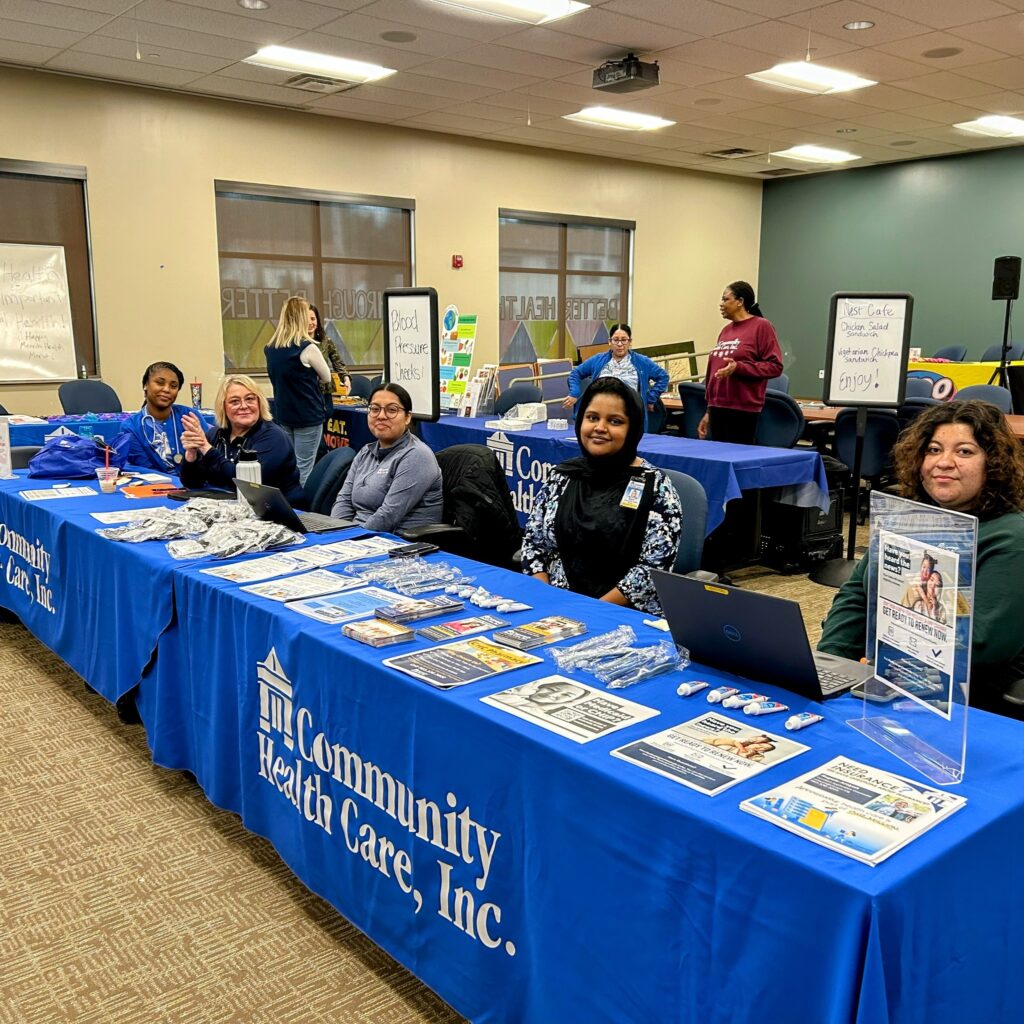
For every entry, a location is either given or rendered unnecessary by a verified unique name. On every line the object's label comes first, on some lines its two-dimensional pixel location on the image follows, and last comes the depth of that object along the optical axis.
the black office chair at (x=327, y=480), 3.81
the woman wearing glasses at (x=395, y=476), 3.38
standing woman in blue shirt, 6.35
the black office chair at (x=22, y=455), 4.81
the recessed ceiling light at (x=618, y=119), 8.15
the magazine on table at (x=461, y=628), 1.99
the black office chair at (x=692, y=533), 2.82
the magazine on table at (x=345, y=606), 2.10
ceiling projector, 6.21
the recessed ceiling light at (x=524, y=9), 5.32
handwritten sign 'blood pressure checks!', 3.54
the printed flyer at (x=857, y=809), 1.14
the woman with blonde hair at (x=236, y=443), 3.73
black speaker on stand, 8.40
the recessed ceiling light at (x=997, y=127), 8.65
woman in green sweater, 1.78
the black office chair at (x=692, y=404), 6.57
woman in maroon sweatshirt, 5.42
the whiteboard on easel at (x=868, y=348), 4.55
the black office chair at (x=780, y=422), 5.59
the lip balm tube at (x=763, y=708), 1.54
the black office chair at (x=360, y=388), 8.19
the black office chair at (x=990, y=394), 6.28
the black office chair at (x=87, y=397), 6.77
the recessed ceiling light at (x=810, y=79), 6.79
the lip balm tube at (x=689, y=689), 1.64
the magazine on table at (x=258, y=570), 2.43
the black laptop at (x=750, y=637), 1.52
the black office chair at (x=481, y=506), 3.49
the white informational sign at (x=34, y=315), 6.91
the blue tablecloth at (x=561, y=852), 1.10
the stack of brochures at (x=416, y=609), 2.09
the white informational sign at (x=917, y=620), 1.25
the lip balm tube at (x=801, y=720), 1.48
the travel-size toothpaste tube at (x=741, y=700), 1.58
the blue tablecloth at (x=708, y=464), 4.54
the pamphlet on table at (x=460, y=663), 1.72
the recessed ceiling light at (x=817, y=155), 10.10
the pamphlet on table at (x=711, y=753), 1.32
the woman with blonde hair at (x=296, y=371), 5.81
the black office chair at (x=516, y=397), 6.95
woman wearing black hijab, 2.69
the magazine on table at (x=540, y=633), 1.92
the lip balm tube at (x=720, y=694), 1.61
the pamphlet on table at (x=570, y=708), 1.49
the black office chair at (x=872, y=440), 5.62
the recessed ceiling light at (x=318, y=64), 6.34
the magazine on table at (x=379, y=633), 1.91
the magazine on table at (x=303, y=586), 2.26
